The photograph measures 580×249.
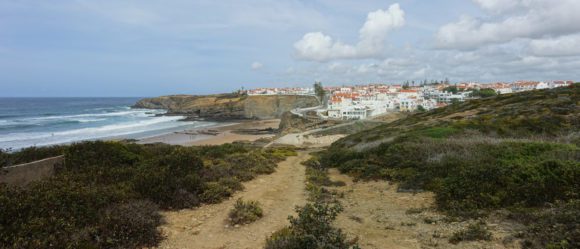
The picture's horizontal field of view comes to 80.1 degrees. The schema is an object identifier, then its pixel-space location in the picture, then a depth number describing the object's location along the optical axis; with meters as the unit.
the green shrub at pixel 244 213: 7.11
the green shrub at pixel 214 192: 8.46
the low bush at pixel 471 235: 5.72
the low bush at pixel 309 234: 5.00
